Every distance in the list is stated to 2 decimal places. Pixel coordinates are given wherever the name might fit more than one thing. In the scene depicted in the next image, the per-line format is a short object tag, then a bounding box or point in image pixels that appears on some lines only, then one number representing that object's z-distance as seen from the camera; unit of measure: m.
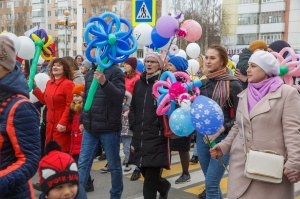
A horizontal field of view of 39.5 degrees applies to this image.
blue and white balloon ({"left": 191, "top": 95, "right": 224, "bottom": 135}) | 3.77
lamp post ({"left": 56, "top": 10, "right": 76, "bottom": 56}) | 25.36
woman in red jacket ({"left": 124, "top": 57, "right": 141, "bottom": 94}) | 7.51
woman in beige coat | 3.32
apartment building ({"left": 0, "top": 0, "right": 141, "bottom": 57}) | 58.50
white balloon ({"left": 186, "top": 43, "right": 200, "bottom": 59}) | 9.47
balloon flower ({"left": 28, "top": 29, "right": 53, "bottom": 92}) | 6.16
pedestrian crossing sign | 7.63
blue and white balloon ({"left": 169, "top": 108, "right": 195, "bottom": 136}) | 4.07
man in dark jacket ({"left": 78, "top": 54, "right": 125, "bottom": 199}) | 4.84
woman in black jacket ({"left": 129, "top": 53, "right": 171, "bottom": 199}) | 4.62
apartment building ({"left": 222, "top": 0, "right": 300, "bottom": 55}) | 51.12
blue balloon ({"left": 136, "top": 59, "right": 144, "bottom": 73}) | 9.54
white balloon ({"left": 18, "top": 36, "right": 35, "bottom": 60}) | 6.11
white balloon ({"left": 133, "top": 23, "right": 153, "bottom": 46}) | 6.27
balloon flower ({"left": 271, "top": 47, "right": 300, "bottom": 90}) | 4.46
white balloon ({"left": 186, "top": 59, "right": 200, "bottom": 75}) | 8.63
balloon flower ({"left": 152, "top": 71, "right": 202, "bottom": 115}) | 4.15
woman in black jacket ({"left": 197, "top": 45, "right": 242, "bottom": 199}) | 4.28
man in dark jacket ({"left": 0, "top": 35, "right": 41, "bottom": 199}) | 2.43
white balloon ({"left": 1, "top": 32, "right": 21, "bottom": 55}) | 5.92
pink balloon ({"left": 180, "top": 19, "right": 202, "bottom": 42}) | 5.75
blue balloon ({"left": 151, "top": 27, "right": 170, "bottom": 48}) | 5.53
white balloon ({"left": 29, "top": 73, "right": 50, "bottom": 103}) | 6.61
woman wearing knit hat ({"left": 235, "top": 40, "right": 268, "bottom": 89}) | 4.52
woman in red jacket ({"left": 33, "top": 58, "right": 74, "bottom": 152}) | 5.53
